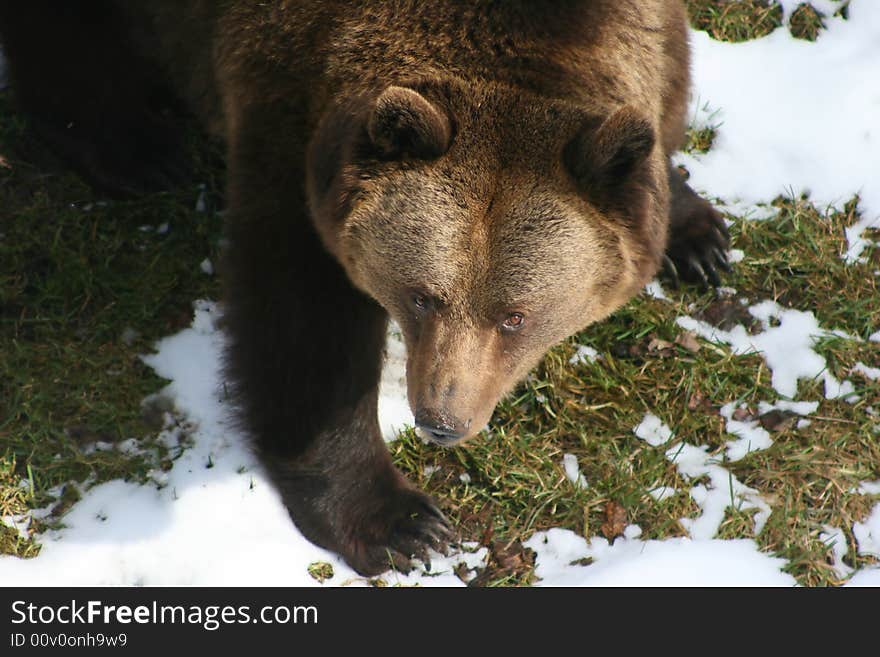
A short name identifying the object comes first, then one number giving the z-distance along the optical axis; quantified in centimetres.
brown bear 842
